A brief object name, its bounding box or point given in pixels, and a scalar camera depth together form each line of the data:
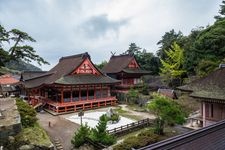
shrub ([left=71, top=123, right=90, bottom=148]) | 9.76
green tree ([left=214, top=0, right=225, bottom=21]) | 30.50
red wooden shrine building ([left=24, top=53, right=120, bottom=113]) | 17.39
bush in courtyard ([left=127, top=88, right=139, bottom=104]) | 20.19
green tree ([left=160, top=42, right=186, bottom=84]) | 22.23
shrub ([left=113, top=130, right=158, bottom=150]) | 8.74
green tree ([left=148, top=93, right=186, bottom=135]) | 10.09
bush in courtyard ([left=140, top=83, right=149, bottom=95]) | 21.98
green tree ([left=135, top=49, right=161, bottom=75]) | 29.58
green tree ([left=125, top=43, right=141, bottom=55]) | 46.01
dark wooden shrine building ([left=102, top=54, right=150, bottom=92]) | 23.96
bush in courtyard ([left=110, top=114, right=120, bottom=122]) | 13.97
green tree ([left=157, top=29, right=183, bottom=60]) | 27.92
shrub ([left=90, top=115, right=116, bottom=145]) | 9.55
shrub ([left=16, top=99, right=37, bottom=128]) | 9.65
